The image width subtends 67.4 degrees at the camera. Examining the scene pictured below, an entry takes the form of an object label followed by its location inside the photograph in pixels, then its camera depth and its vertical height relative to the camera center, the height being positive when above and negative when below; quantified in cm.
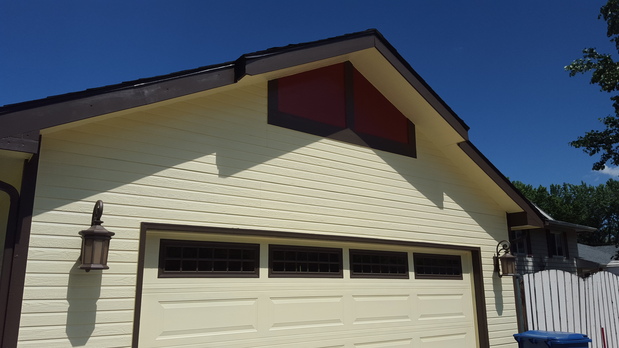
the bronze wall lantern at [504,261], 835 +30
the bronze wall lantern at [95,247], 424 +29
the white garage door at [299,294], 510 -20
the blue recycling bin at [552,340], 600 -80
